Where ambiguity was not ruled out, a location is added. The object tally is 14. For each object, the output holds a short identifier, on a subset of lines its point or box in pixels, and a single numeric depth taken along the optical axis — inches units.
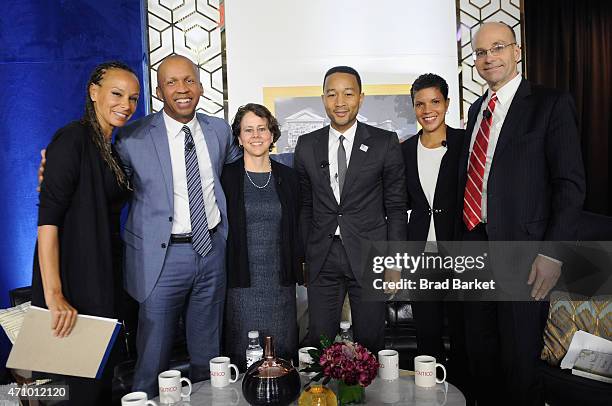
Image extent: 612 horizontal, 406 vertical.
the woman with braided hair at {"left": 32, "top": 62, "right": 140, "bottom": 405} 85.7
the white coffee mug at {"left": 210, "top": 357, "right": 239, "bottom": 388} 87.6
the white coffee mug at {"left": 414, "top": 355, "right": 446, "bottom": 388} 84.5
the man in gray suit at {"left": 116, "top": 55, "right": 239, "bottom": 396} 98.8
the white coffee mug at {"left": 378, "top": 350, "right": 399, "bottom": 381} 88.8
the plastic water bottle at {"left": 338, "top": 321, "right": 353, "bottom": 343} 97.1
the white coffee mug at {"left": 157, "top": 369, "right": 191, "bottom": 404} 82.3
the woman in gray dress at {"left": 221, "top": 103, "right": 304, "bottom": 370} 107.0
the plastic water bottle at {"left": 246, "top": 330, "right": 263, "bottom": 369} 94.4
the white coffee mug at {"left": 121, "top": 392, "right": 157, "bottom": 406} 74.9
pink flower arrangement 74.9
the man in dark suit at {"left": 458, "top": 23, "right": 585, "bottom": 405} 87.2
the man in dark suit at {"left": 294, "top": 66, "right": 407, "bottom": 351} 106.1
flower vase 76.2
